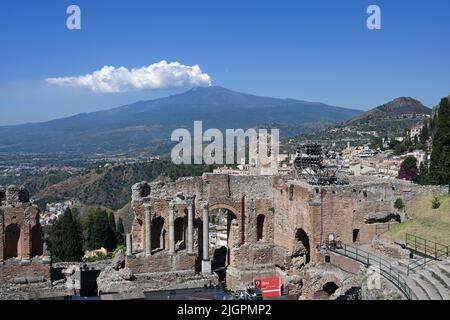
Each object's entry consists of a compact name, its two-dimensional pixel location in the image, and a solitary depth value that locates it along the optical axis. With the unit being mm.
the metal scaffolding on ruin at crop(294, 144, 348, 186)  34281
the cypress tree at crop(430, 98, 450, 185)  40250
